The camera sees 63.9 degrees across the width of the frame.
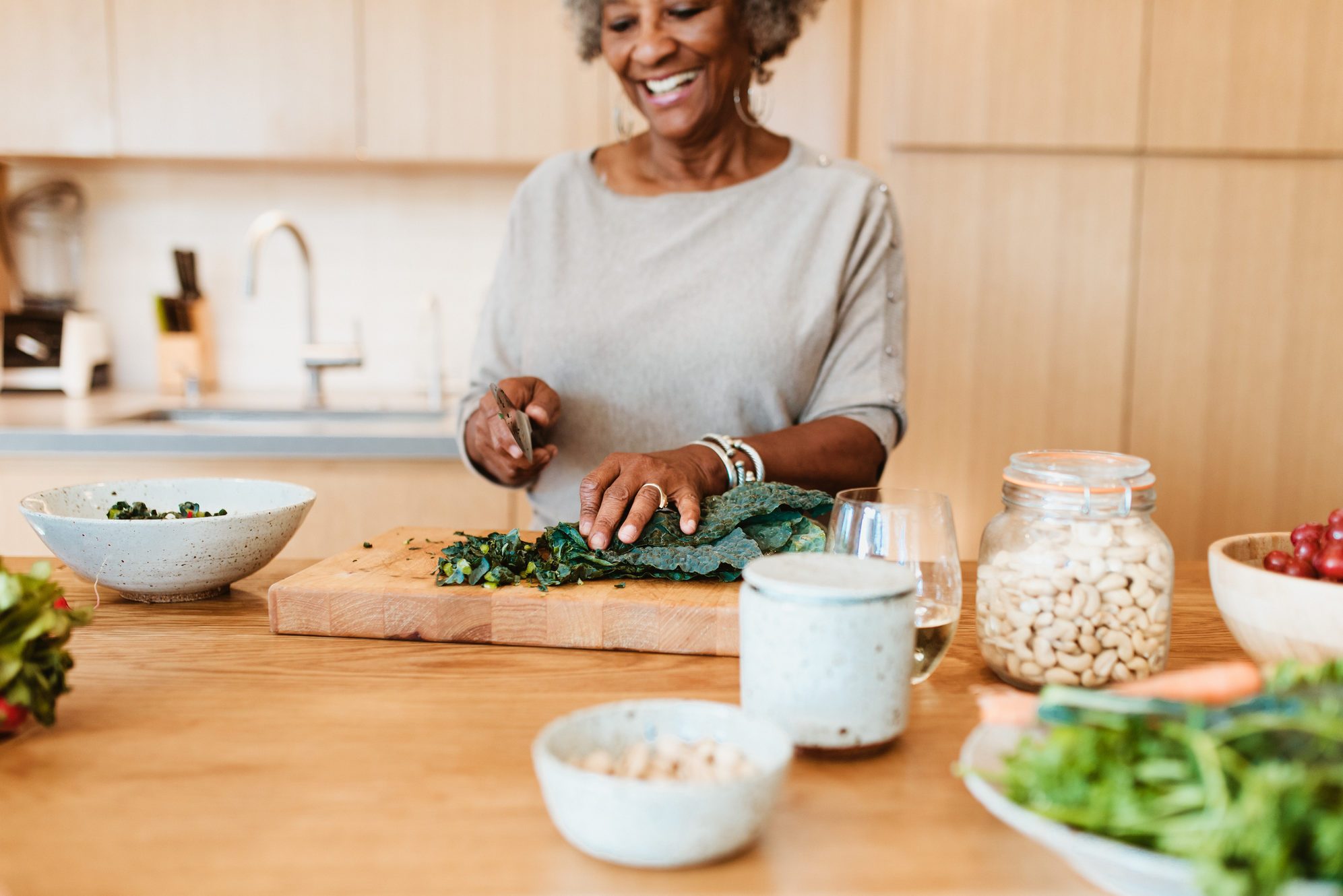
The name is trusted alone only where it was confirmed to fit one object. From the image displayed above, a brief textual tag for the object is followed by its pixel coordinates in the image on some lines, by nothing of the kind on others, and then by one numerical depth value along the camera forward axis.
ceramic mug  0.69
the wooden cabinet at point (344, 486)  2.28
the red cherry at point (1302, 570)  0.83
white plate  0.52
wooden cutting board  0.98
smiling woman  1.56
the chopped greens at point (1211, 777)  0.48
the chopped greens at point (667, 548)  1.05
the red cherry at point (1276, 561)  0.85
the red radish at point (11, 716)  0.73
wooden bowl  0.77
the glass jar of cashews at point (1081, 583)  0.81
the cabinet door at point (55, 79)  2.54
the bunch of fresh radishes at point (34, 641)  0.74
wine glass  0.84
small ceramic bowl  0.58
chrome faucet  2.59
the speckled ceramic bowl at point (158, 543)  1.04
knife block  2.85
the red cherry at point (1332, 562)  0.79
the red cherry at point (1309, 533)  0.83
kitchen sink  2.61
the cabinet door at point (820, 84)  2.72
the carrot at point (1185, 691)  0.60
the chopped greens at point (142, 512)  1.11
